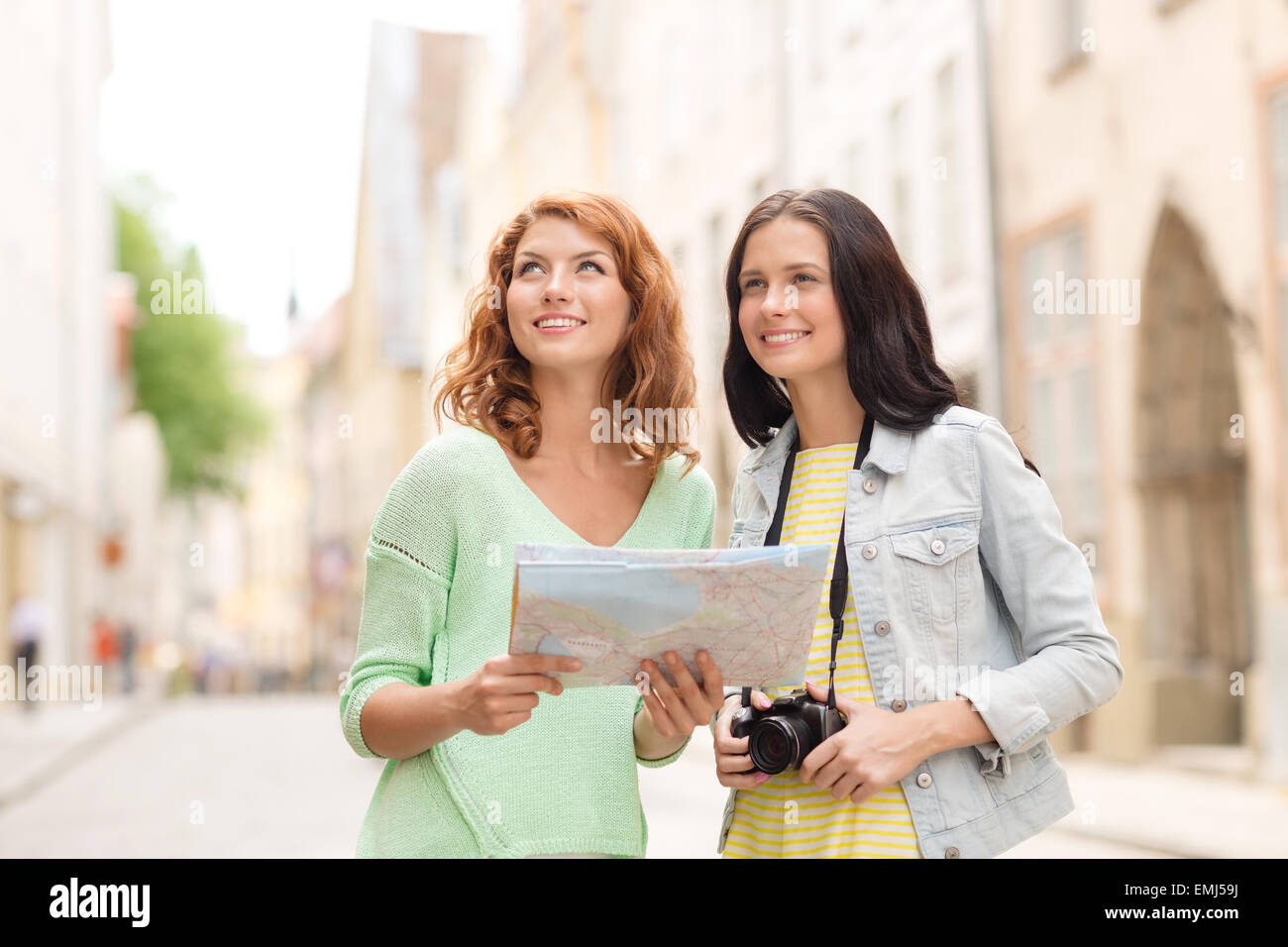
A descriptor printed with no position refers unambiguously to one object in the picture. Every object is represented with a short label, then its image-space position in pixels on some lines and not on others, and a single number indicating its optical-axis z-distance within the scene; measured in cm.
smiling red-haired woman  242
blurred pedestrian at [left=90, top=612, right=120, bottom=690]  3014
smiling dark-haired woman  234
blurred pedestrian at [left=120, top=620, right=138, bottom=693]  3241
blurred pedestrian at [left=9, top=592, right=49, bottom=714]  2028
